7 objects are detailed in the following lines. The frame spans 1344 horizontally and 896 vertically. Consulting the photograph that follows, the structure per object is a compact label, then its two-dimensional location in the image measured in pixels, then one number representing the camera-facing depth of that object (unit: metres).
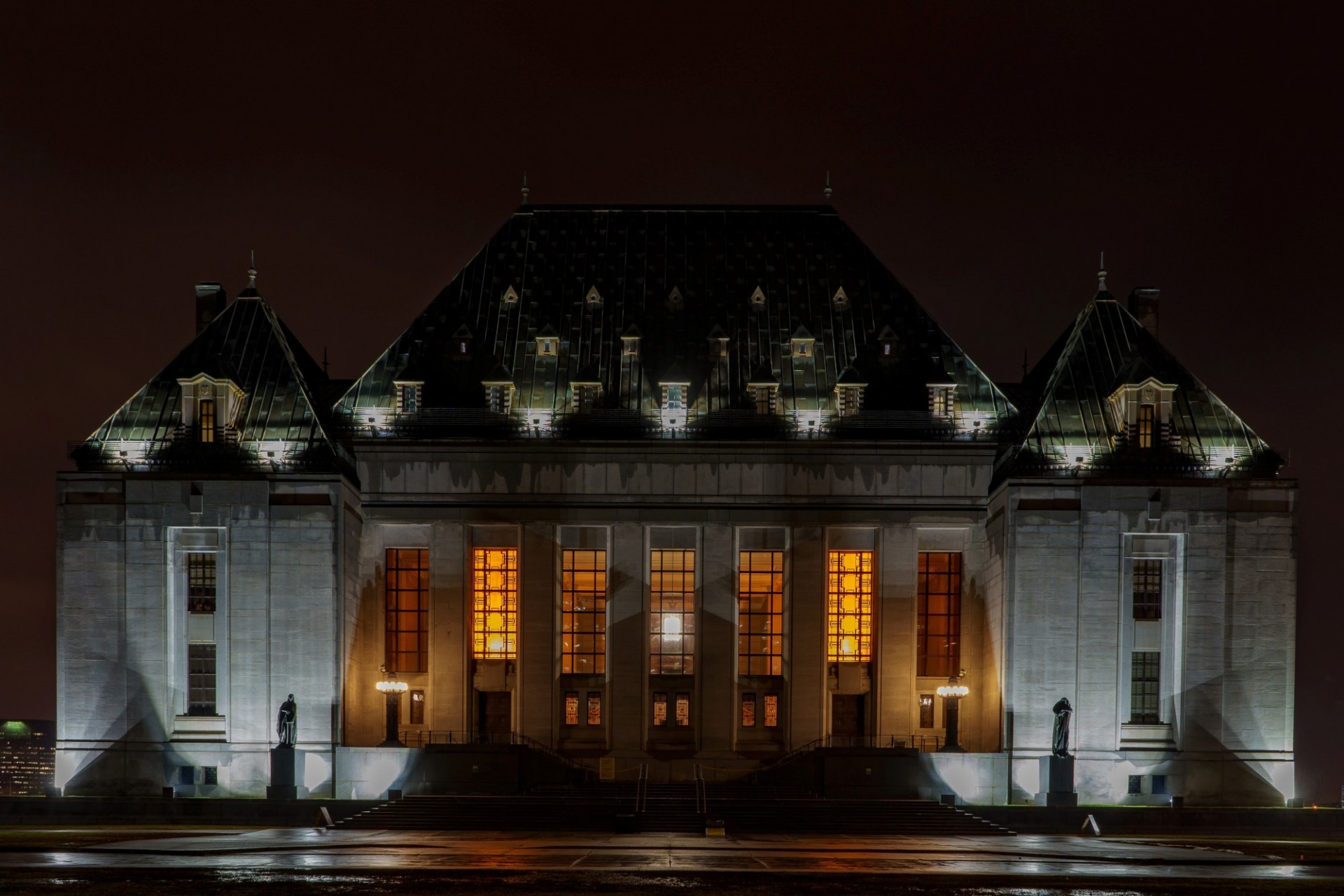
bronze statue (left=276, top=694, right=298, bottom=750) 61.47
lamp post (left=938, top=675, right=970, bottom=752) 64.75
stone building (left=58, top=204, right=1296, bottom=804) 65.06
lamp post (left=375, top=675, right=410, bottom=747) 63.94
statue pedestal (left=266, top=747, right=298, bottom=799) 60.28
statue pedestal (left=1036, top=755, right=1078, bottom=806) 60.66
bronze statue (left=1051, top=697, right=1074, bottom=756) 61.66
